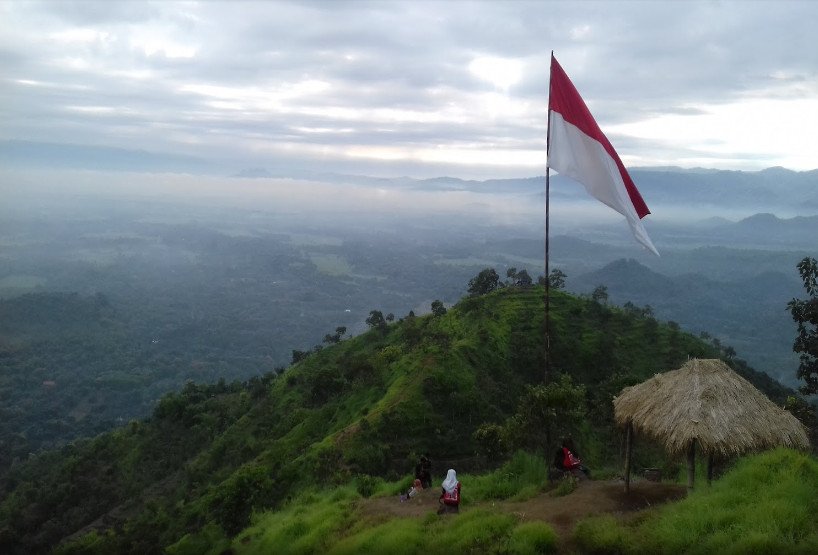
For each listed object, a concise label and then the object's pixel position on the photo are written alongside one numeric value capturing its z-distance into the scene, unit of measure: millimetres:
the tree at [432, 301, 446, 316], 40212
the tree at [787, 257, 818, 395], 16344
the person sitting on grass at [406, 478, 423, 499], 12906
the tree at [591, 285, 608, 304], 48172
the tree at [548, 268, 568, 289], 49734
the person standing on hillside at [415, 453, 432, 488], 13297
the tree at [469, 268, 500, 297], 48500
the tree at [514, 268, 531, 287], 50106
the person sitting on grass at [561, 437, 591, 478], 11977
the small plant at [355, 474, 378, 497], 14735
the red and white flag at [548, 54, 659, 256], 10273
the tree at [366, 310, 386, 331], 43688
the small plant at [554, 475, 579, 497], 11188
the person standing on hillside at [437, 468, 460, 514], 11047
